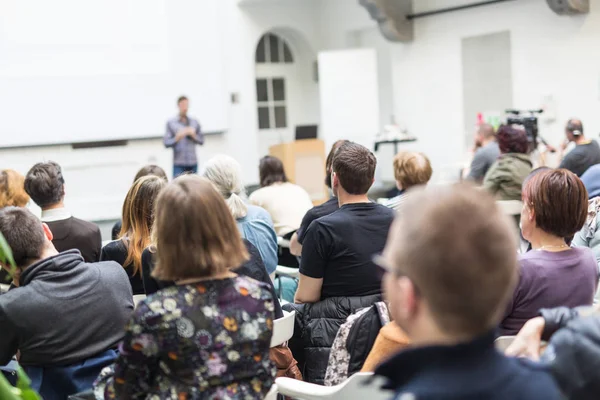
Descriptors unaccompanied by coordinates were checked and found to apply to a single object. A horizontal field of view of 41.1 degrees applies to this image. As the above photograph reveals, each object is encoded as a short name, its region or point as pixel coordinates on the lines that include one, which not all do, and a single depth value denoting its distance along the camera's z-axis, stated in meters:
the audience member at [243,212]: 3.89
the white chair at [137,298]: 3.22
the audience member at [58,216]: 3.94
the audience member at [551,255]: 2.41
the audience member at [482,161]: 7.35
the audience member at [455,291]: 1.12
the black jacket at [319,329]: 2.93
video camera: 7.79
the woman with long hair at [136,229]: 3.33
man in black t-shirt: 3.01
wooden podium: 10.82
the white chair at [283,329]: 2.67
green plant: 1.05
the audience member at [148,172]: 4.47
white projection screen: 9.66
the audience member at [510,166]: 5.91
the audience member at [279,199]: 5.23
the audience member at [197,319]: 1.83
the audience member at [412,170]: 4.84
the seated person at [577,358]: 1.35
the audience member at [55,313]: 2.51
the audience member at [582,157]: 6.17
